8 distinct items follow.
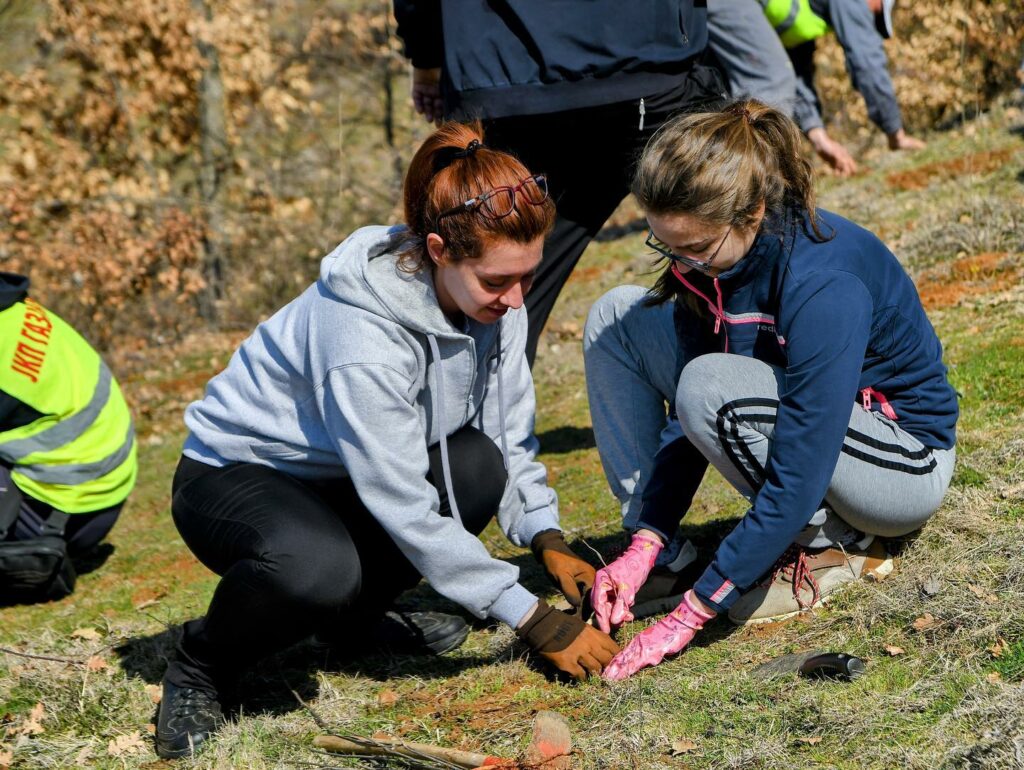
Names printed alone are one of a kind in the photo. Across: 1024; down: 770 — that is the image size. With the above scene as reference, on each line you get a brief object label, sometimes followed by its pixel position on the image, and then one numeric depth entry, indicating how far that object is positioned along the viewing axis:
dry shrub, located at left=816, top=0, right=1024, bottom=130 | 10.92
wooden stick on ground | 2.48
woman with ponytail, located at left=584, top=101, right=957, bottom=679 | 2.59
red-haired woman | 2.66
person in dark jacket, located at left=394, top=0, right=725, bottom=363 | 3.46
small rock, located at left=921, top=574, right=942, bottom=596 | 2.76
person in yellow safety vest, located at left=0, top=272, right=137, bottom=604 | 4.30
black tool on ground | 2.53
